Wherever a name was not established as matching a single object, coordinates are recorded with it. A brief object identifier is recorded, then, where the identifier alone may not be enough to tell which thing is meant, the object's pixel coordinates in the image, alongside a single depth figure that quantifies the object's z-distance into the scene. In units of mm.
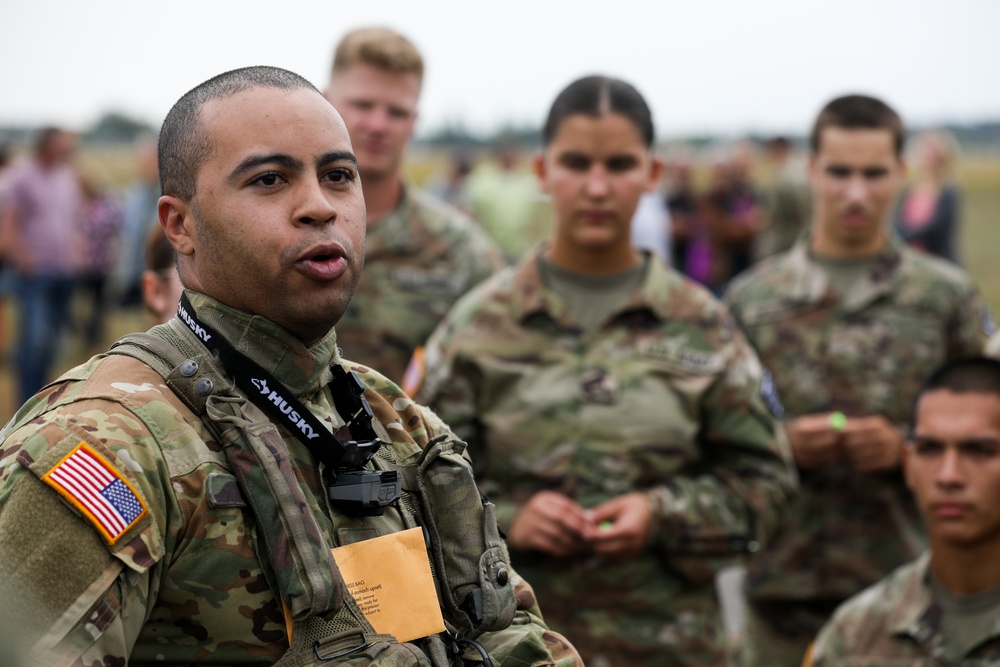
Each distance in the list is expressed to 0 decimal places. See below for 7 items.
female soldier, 4227
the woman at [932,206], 11000
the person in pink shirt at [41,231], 11109
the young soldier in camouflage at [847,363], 5332
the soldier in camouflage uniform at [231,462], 1922
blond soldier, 5227
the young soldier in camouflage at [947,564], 4516
